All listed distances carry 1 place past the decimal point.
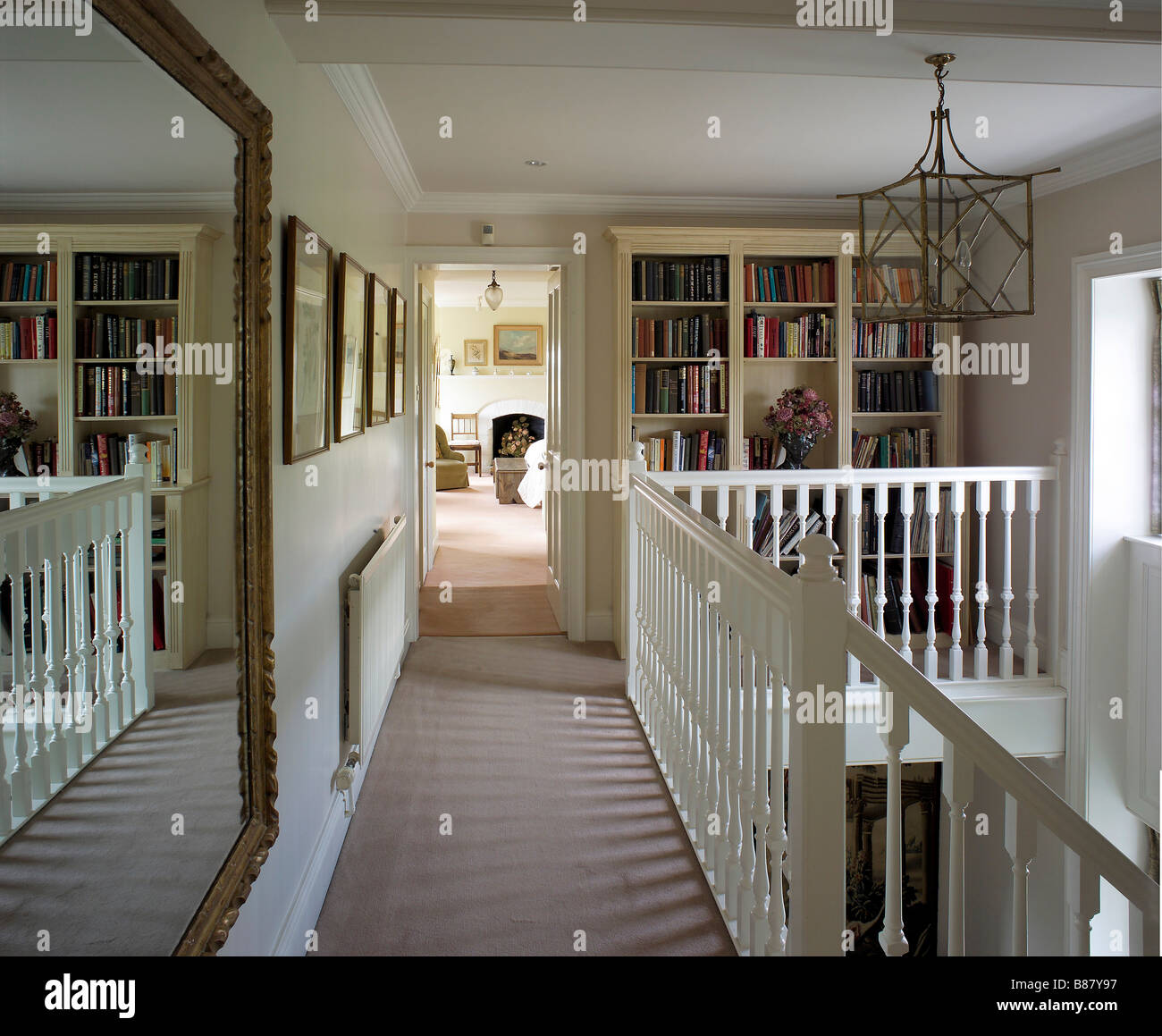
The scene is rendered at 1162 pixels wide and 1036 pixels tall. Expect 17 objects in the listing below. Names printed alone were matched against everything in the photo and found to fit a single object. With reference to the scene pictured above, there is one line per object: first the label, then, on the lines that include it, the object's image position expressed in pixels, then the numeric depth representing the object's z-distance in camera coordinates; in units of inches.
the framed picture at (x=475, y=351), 504.7
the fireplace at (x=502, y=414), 509.0
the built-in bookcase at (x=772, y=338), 196.1
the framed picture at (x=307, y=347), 90.8
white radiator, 123.8
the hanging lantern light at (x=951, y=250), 190.7
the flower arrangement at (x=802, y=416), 198.7
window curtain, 167.8
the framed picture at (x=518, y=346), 505.0
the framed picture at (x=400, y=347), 177.5
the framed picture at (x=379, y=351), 144.9
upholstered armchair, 464.8
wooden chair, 516.7
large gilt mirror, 39.6
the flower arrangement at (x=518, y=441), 491.5
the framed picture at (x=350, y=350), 118.0
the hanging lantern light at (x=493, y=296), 302.0
